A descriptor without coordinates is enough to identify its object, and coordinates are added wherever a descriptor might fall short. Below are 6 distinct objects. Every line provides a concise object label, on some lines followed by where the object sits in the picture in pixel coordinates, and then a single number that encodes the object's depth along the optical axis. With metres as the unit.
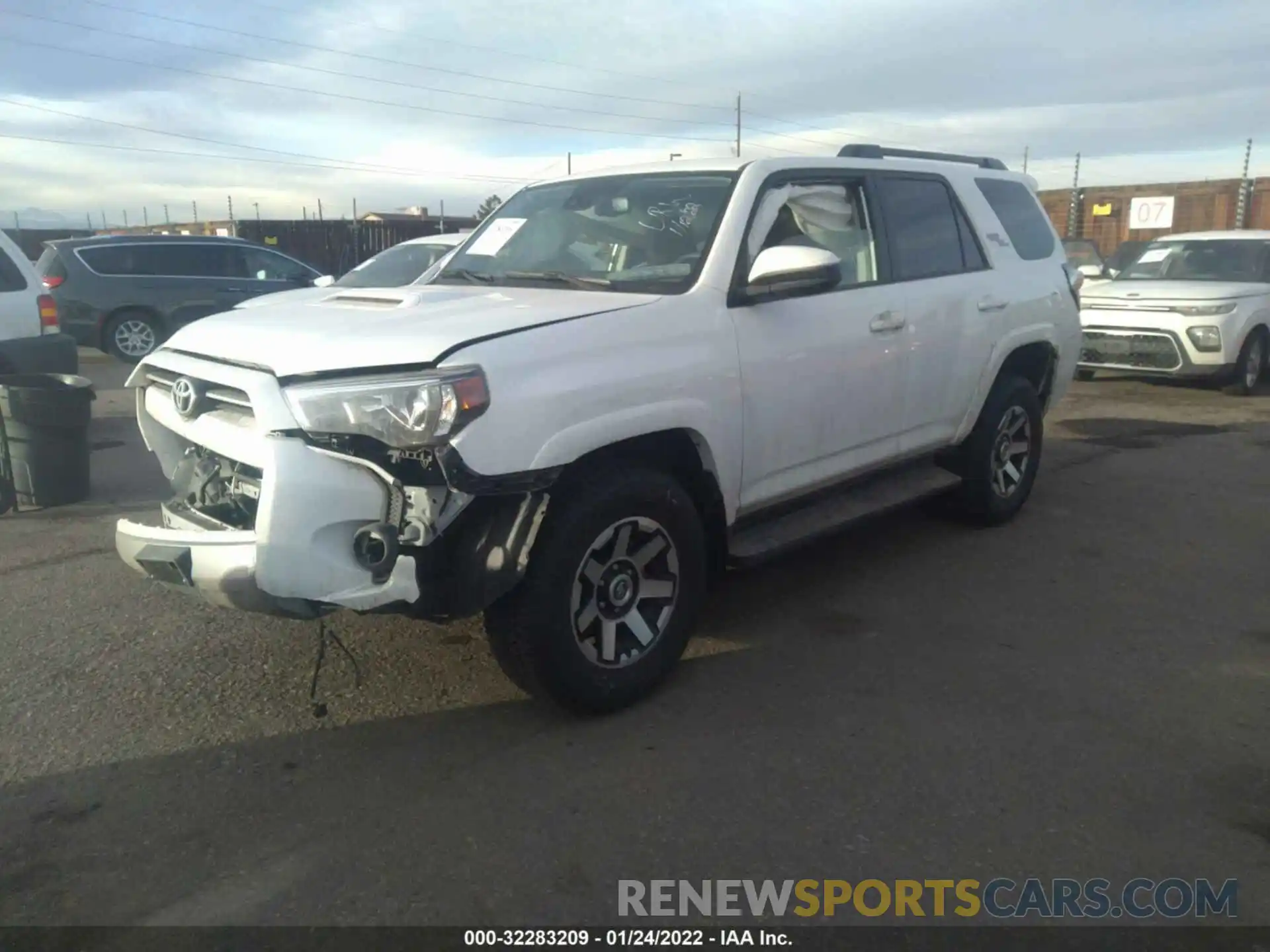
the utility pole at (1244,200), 20.94
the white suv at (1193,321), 10.72
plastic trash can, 6.16
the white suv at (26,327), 7.37
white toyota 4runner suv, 3.13
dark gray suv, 13.28
